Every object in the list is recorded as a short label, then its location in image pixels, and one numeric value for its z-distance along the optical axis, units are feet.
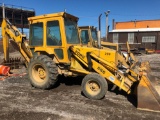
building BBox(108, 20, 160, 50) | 58.55
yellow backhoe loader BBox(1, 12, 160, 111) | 11.58
